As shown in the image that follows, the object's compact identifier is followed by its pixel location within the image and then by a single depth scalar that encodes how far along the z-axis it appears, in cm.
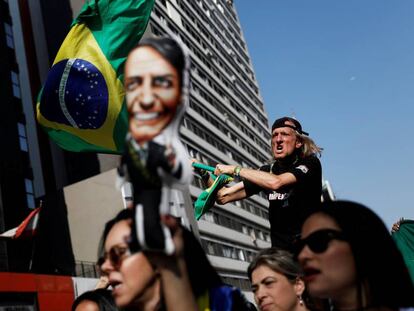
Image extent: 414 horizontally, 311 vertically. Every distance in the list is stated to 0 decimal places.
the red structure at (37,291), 1780
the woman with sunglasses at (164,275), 161
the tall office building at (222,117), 4425
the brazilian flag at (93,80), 359
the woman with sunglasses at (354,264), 189
